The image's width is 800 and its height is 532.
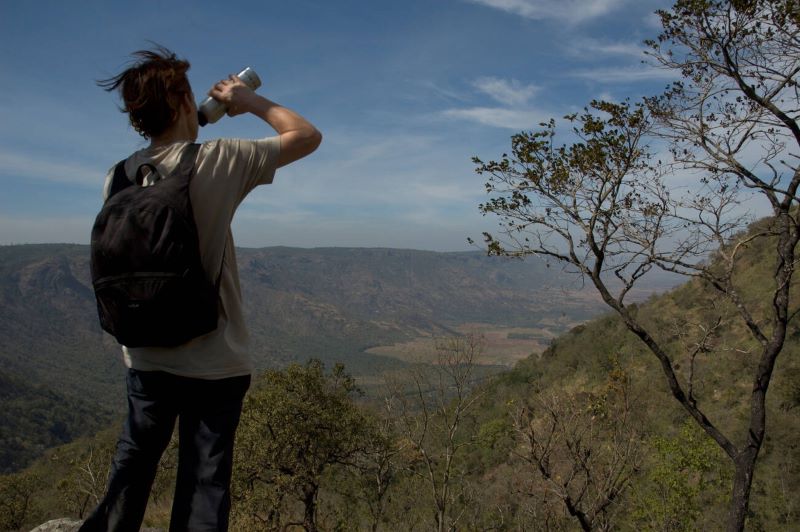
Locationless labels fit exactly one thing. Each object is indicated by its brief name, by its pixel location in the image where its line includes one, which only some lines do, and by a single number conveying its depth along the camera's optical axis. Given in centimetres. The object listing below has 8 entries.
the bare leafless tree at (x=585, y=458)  696
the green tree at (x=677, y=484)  1462
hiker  156
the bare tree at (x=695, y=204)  620
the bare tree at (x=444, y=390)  898
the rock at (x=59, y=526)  448
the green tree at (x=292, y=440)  1191
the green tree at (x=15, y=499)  1975
